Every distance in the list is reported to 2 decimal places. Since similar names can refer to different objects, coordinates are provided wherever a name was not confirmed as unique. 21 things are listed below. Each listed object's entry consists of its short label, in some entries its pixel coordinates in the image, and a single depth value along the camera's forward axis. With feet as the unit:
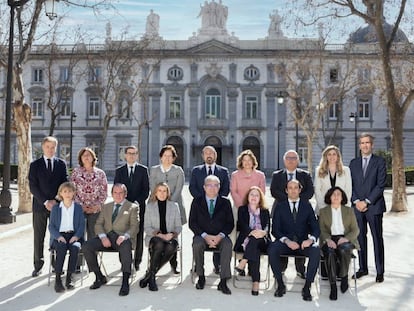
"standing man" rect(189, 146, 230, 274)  23.66
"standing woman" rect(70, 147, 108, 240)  22.61
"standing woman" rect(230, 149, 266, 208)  23.08
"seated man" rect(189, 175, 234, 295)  20.59
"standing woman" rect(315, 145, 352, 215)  22.40
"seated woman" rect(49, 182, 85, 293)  20.59
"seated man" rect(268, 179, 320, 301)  19.83
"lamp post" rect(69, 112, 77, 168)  122.68
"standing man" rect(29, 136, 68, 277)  22.74
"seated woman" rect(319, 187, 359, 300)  20.08
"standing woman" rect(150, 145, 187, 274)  23.58
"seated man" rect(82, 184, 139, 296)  20.39
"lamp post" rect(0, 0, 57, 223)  40.06
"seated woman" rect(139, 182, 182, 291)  20.90
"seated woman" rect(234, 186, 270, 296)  20.63
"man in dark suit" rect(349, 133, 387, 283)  22.29
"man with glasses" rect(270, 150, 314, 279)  22.54
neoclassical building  128.47
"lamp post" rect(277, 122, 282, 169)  122.44
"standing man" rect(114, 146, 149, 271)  23.86
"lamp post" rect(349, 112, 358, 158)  120.20
